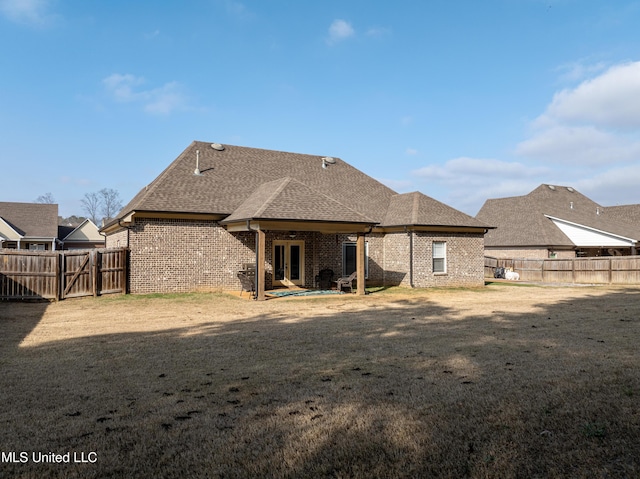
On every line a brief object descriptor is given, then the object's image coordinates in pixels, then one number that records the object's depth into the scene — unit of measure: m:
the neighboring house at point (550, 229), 34.25
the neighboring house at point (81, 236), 44.88
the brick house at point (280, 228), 18.61
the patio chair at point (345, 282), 19.75
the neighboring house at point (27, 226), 36.94
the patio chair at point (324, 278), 21.08
